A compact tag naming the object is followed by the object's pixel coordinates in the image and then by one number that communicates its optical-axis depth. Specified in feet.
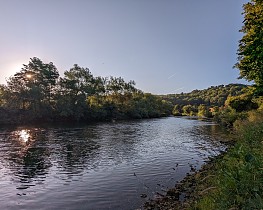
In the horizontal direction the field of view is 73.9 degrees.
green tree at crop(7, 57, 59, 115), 158.61
